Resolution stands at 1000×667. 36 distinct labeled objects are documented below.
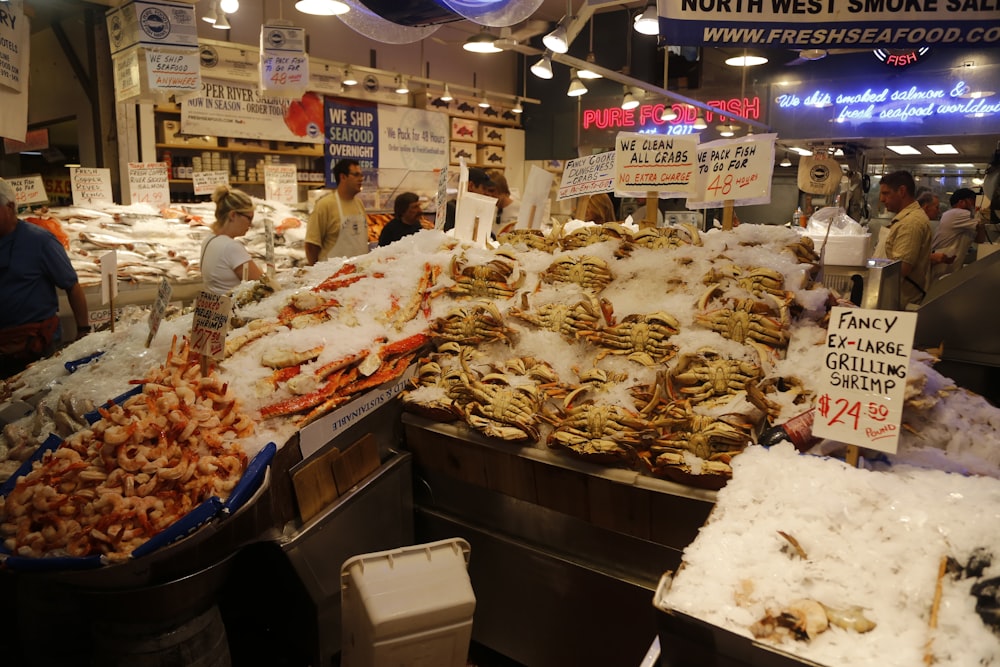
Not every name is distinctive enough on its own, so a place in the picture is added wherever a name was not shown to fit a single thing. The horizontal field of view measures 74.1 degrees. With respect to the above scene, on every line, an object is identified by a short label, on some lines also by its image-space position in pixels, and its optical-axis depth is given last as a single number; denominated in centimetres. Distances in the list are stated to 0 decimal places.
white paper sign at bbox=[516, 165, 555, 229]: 392
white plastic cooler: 188
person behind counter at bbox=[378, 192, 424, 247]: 580
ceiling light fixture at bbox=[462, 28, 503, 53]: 631
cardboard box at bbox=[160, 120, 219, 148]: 810
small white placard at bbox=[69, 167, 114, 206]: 661
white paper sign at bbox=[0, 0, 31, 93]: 296
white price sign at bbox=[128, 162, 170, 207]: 682
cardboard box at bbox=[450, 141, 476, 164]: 1205
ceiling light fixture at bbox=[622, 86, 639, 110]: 994
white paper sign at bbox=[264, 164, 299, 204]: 810
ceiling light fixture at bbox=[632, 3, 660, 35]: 551
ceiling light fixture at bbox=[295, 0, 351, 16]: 446
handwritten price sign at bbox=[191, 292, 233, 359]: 236
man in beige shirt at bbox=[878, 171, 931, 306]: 572
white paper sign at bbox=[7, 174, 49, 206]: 575
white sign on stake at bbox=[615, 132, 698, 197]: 314
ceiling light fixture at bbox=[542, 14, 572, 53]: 544
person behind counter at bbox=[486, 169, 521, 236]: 627
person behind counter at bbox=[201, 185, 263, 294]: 419
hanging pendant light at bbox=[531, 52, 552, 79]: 692
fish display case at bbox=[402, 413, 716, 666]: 209
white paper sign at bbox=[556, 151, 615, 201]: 364
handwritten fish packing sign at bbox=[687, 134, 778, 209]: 293
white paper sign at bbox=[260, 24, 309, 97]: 611
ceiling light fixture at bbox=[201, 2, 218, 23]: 589
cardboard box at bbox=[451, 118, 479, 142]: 1200
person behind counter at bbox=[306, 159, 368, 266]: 578
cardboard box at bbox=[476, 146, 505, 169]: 1260
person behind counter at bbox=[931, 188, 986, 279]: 695
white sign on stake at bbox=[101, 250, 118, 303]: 336
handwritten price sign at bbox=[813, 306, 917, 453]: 163
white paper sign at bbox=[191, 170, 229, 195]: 746
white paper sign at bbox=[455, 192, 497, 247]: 415
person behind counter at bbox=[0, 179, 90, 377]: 378
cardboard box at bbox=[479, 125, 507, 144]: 1256
